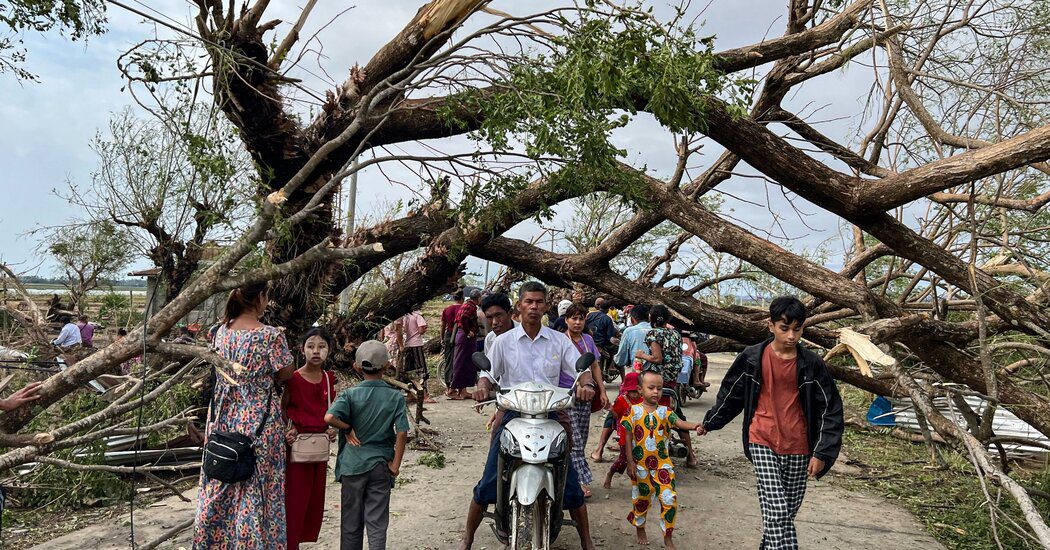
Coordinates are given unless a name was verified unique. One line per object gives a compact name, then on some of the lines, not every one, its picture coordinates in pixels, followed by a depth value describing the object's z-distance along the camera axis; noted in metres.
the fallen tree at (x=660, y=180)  4.59
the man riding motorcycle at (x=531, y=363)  4.74
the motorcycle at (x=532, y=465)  4.18
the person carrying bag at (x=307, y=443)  4.31
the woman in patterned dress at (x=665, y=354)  7.05
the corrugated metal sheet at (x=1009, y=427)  8.21
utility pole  10.74
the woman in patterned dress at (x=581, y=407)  6.01
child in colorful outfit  5.04
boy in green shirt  4.30
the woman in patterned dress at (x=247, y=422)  3.91
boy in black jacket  4.12
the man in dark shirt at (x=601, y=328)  12.21
